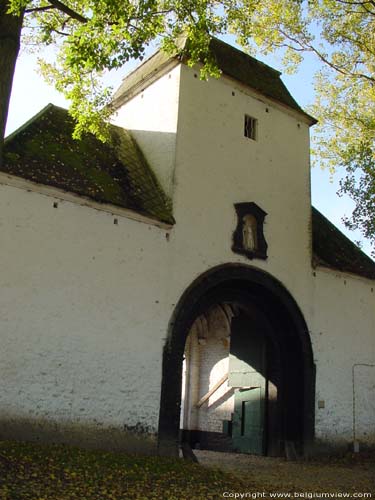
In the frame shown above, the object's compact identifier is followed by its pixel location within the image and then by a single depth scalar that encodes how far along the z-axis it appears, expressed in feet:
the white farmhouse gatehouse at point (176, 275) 34.71
